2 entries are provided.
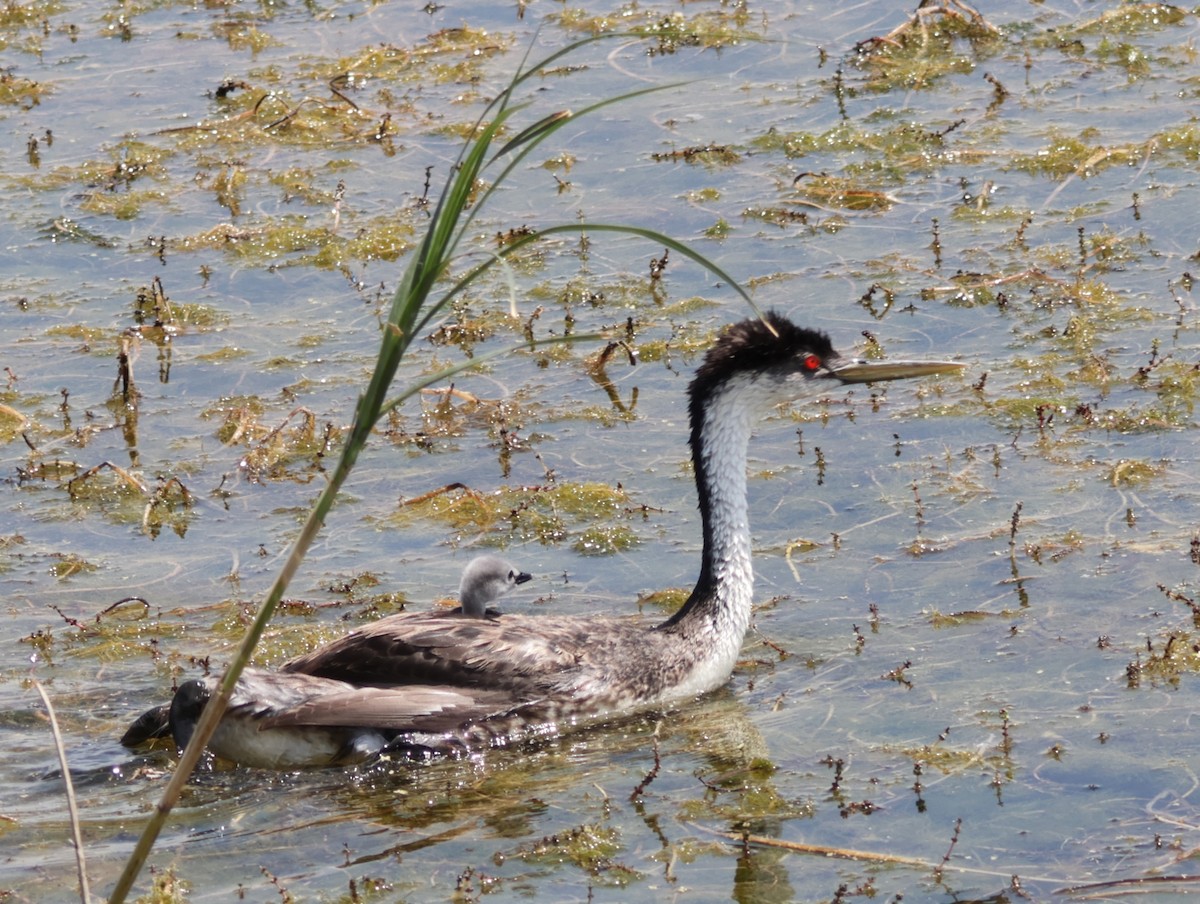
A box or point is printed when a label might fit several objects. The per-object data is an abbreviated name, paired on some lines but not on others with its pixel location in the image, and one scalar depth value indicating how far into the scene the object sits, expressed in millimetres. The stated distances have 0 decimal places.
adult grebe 14195
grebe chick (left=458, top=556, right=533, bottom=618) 14969
